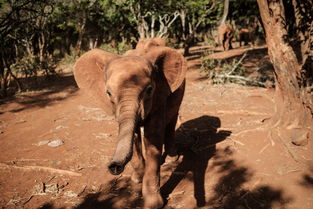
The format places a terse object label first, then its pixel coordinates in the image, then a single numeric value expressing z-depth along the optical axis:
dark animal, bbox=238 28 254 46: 23.61
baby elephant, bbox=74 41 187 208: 2.62
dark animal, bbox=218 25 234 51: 19.60
